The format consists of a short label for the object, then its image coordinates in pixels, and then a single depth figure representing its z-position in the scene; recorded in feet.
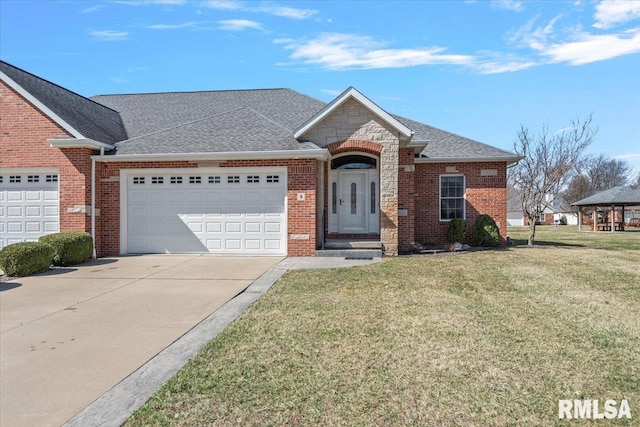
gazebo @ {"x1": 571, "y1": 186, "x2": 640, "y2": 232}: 96.32
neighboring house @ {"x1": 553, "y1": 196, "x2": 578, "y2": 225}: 186.35
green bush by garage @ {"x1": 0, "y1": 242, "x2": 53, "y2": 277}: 30.53
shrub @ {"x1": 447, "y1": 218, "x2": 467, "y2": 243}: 48.37
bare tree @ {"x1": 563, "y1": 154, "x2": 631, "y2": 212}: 171.94
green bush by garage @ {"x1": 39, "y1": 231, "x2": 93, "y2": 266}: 35.01
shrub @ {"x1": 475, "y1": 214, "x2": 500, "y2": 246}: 47.96
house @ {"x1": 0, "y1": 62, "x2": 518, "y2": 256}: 39.93
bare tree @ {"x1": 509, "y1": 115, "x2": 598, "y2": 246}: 51.88
